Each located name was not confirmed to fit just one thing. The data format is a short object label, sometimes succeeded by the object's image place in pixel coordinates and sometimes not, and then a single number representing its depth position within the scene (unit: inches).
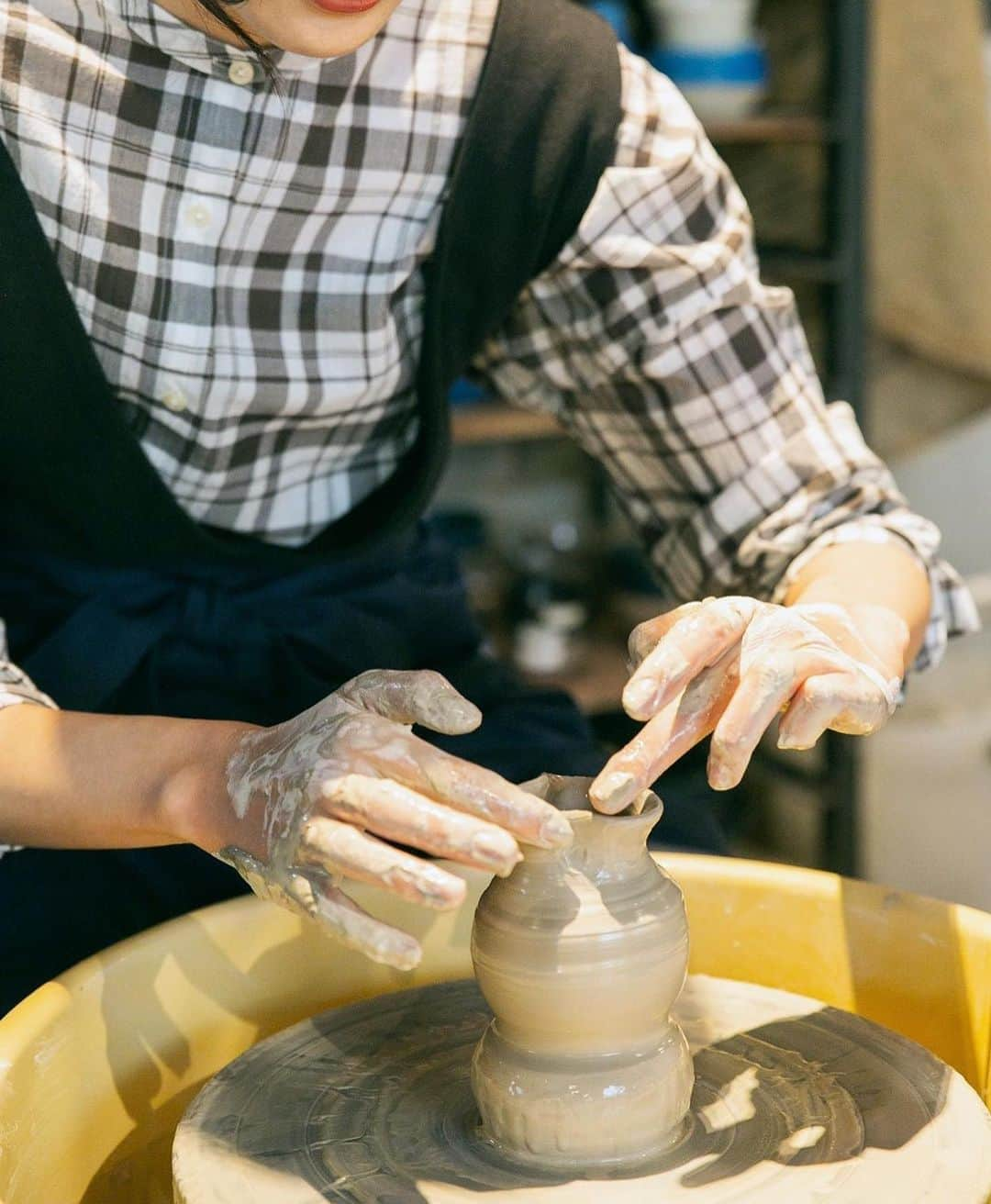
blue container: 81.4
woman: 33.8
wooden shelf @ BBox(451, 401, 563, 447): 83.3
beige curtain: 79.4
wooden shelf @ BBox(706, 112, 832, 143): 80.6
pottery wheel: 29.8
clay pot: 30.5
